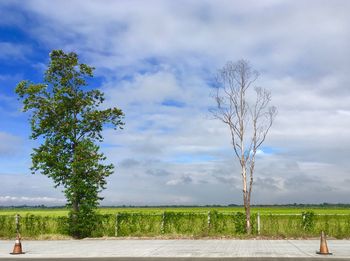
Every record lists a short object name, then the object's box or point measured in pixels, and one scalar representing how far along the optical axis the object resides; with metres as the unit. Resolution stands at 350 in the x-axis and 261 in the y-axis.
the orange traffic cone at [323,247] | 17.86
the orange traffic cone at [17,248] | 19.34
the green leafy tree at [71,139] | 26.69
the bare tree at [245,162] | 26.81
